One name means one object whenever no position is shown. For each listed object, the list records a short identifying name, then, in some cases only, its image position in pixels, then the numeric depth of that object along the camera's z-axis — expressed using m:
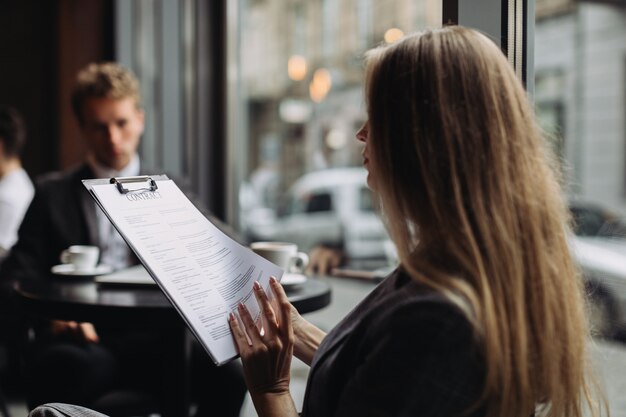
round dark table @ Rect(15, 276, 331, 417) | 1.50
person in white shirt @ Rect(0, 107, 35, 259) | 3.05
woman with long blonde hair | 0.81
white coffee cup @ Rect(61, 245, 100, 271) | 1.96
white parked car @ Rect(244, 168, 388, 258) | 5.93
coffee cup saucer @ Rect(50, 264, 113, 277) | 1.91
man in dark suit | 1.91
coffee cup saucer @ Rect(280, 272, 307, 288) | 1.70
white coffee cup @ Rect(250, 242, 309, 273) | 1.73
